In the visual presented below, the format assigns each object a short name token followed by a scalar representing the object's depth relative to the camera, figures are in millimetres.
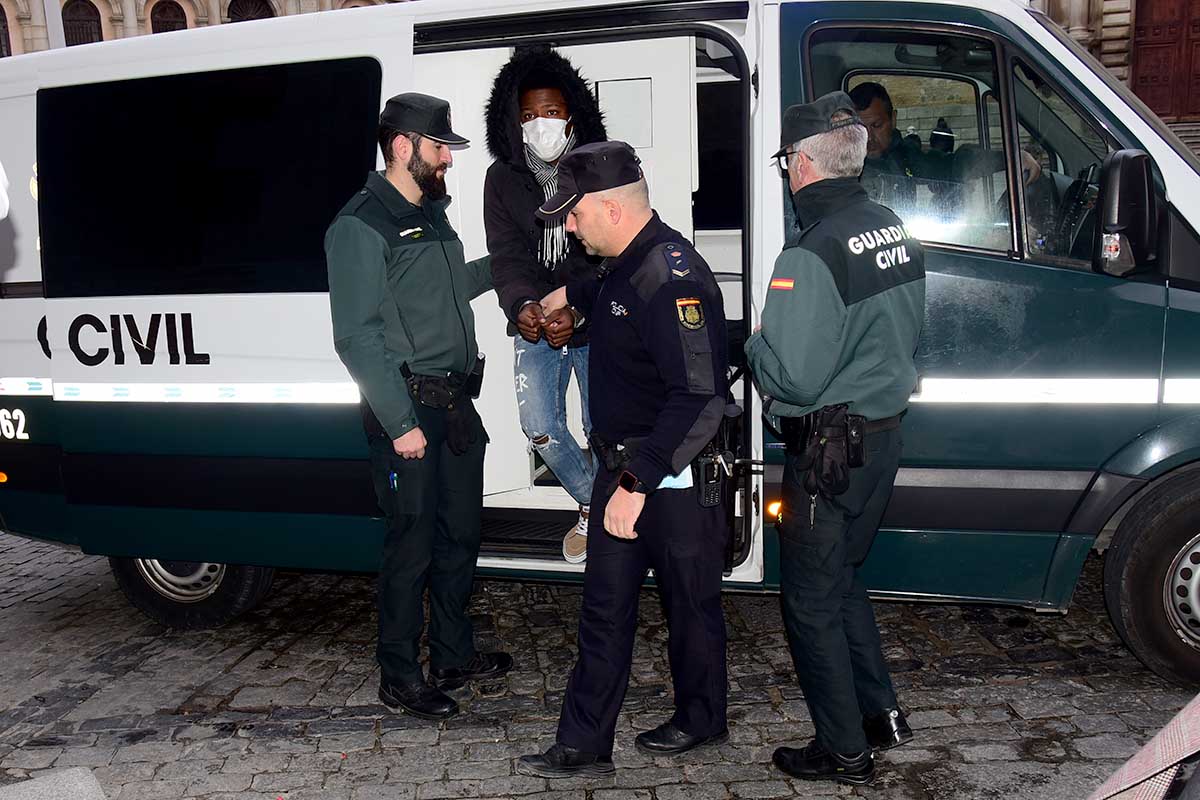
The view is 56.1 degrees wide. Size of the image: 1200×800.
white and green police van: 3729
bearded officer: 3686
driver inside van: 3781
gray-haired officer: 3057
